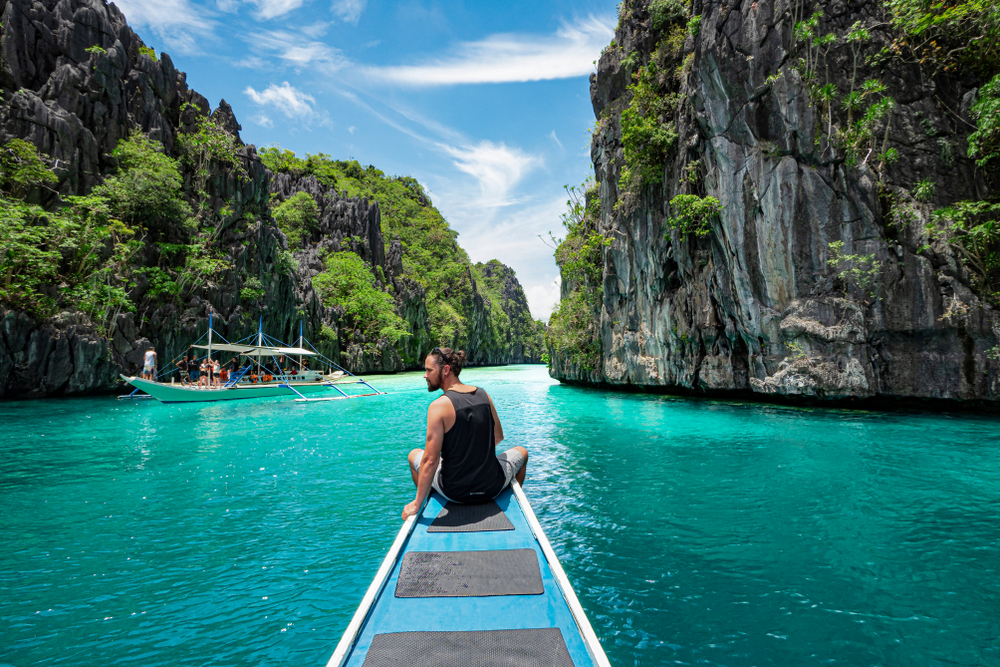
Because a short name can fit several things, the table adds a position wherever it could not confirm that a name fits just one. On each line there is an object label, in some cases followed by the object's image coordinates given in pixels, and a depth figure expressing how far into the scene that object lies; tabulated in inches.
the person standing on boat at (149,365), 848.3
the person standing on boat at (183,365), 1027.3
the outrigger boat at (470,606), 78.0
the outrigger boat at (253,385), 780.6
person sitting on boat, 147.4
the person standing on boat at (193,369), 1029.8
